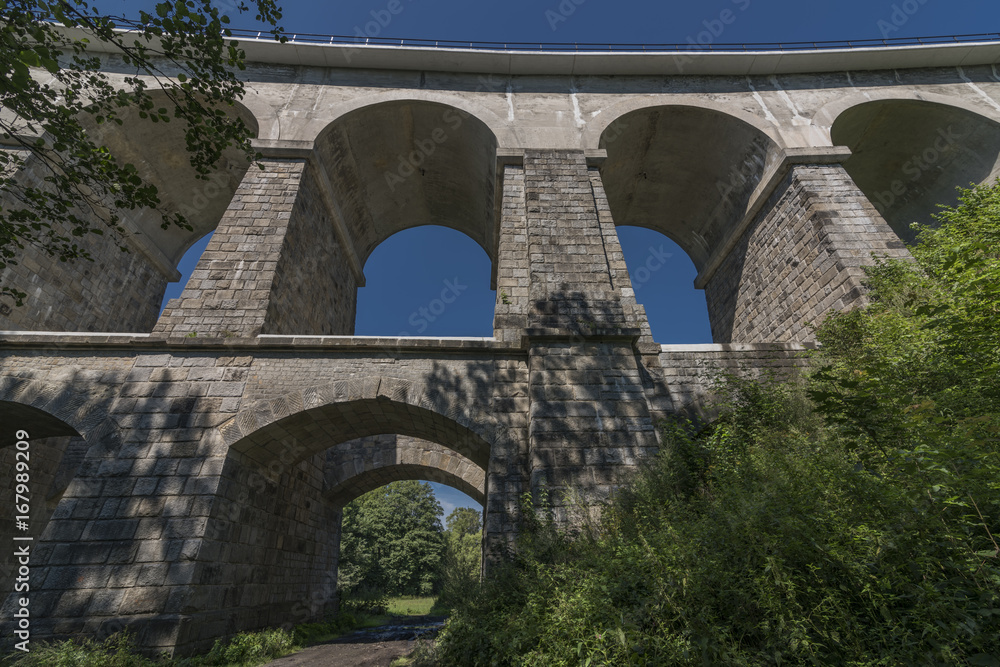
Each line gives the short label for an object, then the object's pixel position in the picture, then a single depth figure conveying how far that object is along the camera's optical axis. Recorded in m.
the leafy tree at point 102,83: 4.48
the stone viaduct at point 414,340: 6.02
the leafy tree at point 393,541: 27.73
